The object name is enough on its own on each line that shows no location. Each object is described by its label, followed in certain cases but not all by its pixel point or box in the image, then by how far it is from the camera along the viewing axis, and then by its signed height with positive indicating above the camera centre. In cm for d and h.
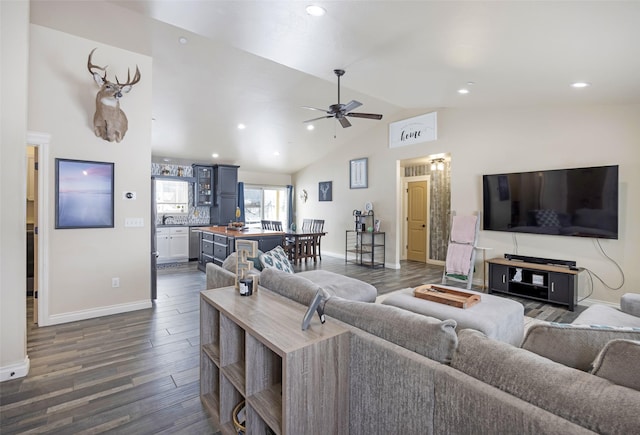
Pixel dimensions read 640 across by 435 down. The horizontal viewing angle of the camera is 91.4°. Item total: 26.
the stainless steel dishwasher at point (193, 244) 770 -72
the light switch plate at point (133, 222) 387 -9
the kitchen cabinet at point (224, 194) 823 +56
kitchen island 552 -48
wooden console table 125 -72
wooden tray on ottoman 273 -74
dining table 710 -70
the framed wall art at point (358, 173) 735 +103
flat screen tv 396 +22
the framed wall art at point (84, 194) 345 +24
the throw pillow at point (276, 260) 305 -45
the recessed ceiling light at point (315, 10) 241 +162
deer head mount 346 +121
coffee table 243 -80
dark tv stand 405 -90
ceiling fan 403 +139
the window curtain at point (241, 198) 911 +51
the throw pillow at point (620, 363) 91 -44
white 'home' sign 591 +172
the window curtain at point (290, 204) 995 +37
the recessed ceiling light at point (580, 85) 332 +143
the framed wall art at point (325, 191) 845 +70
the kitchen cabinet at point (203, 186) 822 +79
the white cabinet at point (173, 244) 721 -69
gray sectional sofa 85 -54
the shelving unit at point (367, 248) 699 -75
